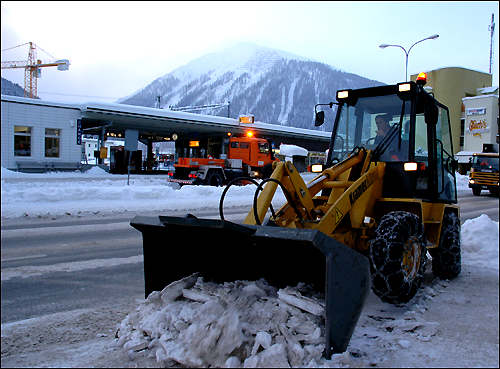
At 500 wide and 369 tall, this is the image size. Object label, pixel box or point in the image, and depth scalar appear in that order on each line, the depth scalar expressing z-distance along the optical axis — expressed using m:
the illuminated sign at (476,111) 48.35
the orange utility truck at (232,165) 19.50
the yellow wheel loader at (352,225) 2.85
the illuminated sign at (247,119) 31.00
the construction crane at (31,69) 83.85
